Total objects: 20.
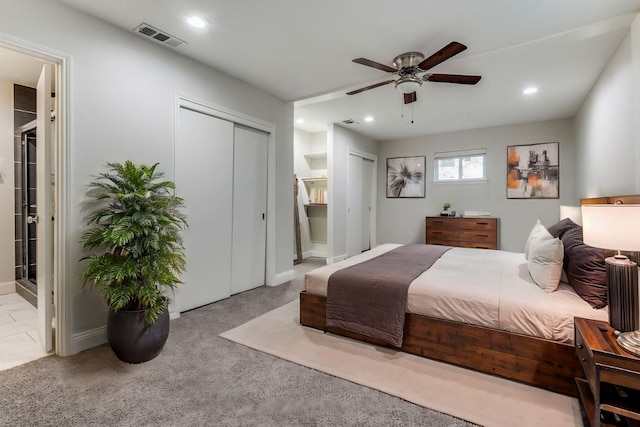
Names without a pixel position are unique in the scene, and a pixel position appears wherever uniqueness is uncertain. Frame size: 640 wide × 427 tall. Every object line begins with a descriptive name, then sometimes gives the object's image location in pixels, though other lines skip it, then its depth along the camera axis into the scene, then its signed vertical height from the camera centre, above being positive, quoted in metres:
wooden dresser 5.34 -0.45
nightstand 1.23 -0.71
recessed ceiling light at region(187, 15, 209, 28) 2.38 +1.49
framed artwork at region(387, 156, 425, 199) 6.38 +0.66
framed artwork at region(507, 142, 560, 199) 5.14 +0.64
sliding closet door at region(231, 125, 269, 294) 3.66 -0.03
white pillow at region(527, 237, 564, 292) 2.07 -0.41
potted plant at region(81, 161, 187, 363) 2.02 -0.38
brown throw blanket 2.22 -0.72
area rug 1.63 -1.11
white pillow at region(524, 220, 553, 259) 2.48 -0.25
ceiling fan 2.65 +1.25
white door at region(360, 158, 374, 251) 6.50 +0.15
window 5.83 +0.83
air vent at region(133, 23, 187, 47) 2.50 +1.48
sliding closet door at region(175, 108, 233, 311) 3.05 +0.05
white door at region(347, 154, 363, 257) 5.95 +0.03
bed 1.79 -0.77
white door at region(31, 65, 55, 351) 2.25 -0.03
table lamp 1.41 -0.27
